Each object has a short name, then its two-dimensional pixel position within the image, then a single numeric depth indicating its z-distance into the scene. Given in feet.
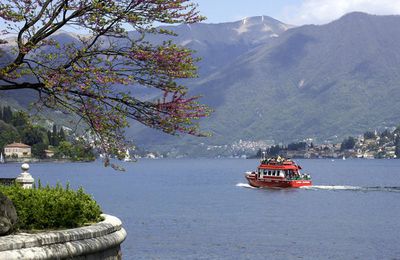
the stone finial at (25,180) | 94.79
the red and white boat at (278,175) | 449.48
